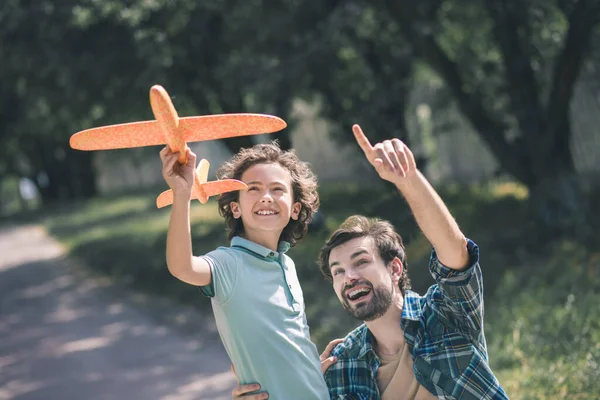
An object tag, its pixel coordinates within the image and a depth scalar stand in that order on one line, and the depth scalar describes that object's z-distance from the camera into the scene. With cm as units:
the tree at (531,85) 937
